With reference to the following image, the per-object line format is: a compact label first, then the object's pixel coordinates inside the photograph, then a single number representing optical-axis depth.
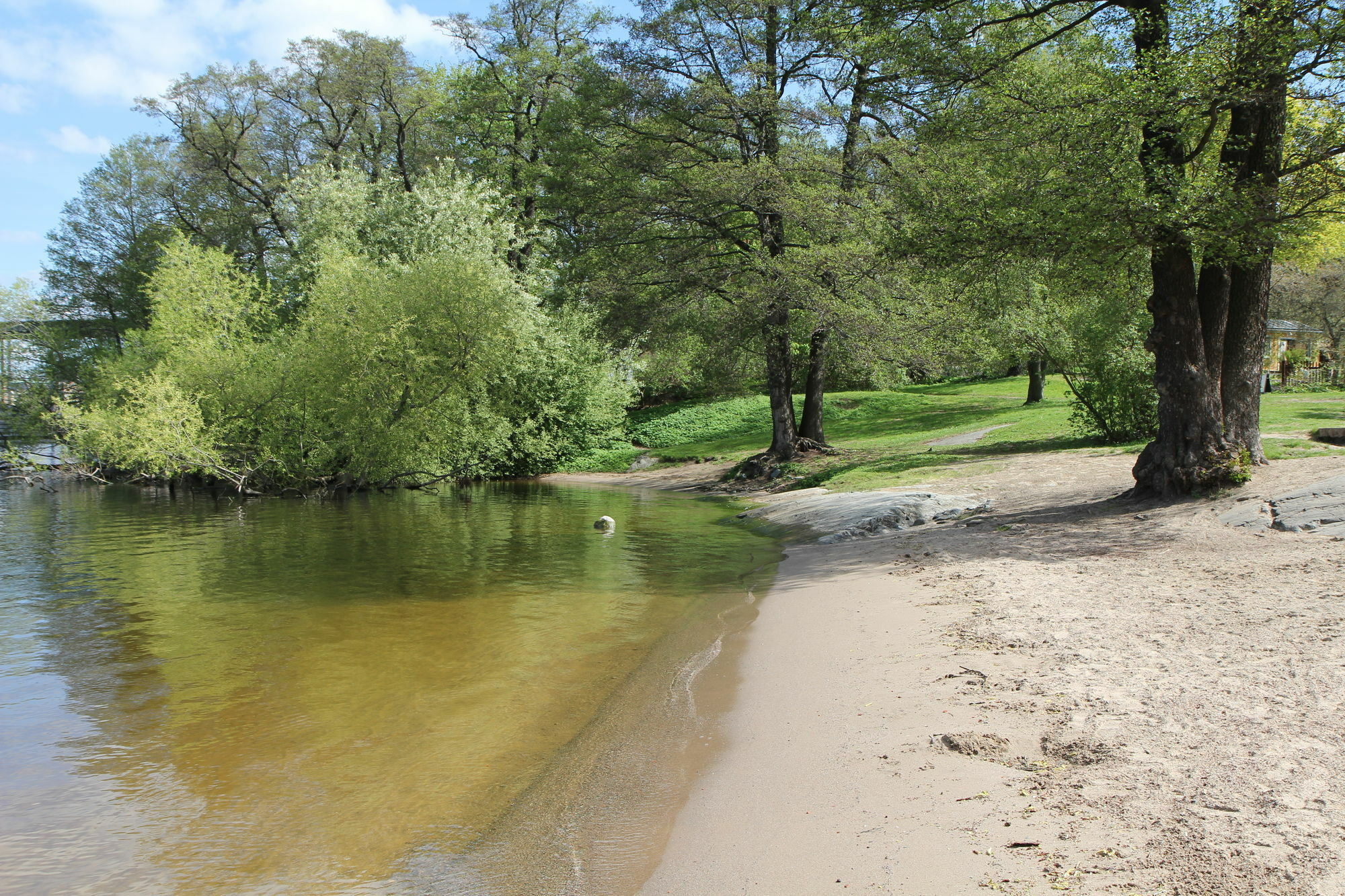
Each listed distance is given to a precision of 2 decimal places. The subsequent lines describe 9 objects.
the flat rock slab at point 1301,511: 9.10
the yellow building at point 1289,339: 50.31
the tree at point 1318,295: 44.72
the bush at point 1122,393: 18.62
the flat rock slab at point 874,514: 13.94
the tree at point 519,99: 33.66
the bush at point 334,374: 23.45
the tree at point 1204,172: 10.66
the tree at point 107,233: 39.56
